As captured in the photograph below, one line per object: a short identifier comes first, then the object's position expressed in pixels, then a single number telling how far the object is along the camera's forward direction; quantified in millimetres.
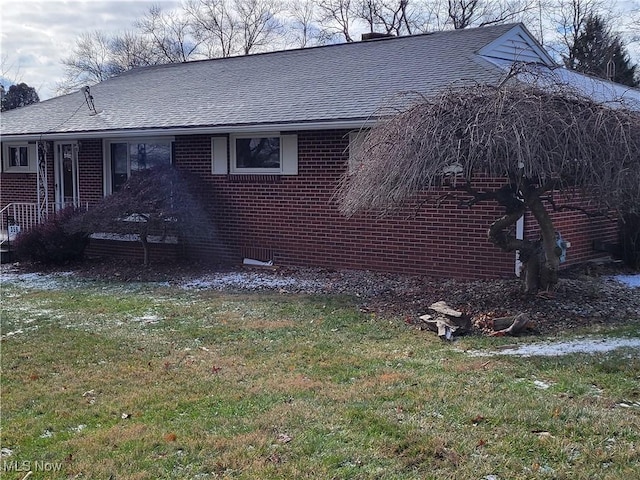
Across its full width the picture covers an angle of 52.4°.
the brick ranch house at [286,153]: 11008
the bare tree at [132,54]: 47469
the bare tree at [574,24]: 36750
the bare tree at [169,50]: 46750
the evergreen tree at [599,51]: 31844
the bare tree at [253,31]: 45125
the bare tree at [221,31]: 45812
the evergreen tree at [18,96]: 41812
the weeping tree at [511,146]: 6969
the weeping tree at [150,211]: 12188
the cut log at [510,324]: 7195
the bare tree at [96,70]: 48312
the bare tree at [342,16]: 41188
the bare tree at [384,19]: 39062
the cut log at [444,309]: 7465
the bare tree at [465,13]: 37812
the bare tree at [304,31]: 44500
